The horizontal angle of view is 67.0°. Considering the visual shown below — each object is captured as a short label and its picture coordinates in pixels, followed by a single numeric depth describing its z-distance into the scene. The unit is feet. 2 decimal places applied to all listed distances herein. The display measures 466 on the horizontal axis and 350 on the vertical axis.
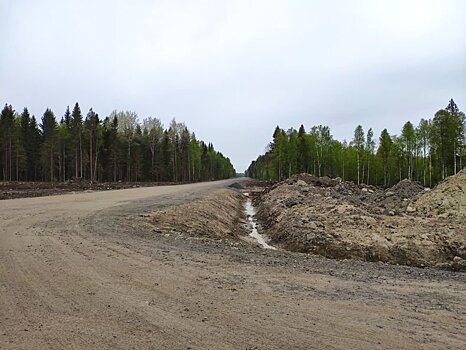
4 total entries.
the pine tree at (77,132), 204.54
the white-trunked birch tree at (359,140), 233.82
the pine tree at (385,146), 214.07
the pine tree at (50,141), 198.55
